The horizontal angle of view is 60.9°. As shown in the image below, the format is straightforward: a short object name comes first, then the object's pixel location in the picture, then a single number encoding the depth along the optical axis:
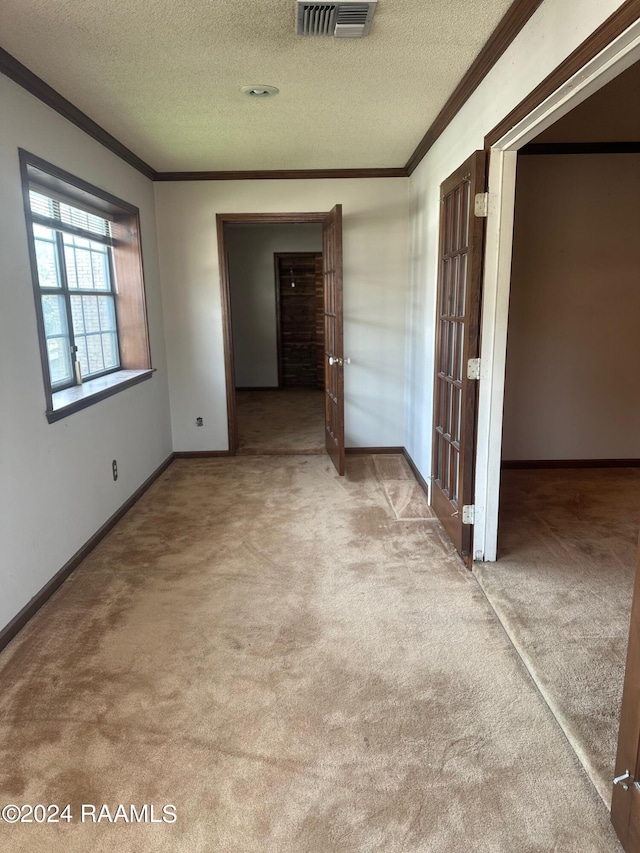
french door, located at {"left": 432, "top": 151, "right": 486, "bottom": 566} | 2.66
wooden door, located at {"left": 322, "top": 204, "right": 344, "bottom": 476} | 4.06
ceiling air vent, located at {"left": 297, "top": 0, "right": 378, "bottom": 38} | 2.02
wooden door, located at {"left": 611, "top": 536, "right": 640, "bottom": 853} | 1.35
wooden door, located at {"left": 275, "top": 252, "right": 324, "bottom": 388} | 8.21
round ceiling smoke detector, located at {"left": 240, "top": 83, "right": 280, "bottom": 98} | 2.76
